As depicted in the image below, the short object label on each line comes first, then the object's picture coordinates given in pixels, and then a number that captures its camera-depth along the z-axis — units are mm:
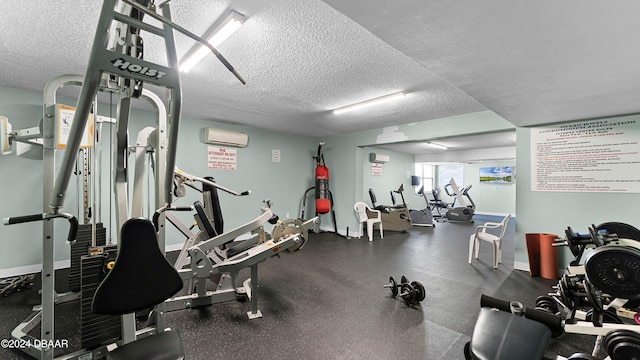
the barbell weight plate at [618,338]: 1308
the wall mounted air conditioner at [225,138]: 4656
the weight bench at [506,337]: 1245
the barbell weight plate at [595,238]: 1812
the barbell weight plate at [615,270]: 1506
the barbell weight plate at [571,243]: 2004
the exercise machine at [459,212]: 7855
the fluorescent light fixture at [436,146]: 7201
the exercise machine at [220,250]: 2240
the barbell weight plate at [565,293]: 1994
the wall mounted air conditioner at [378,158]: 6824
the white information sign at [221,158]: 4828
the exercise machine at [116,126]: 819
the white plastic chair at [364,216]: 5477
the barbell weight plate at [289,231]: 2467
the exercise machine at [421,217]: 7230
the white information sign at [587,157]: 2893
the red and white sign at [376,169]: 7293
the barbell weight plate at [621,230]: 2018
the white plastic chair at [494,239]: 3637
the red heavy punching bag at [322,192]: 5727
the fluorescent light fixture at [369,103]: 3295
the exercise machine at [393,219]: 6418
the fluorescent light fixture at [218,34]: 1771
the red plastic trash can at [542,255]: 3223
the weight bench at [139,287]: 1050
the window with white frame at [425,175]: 9961
